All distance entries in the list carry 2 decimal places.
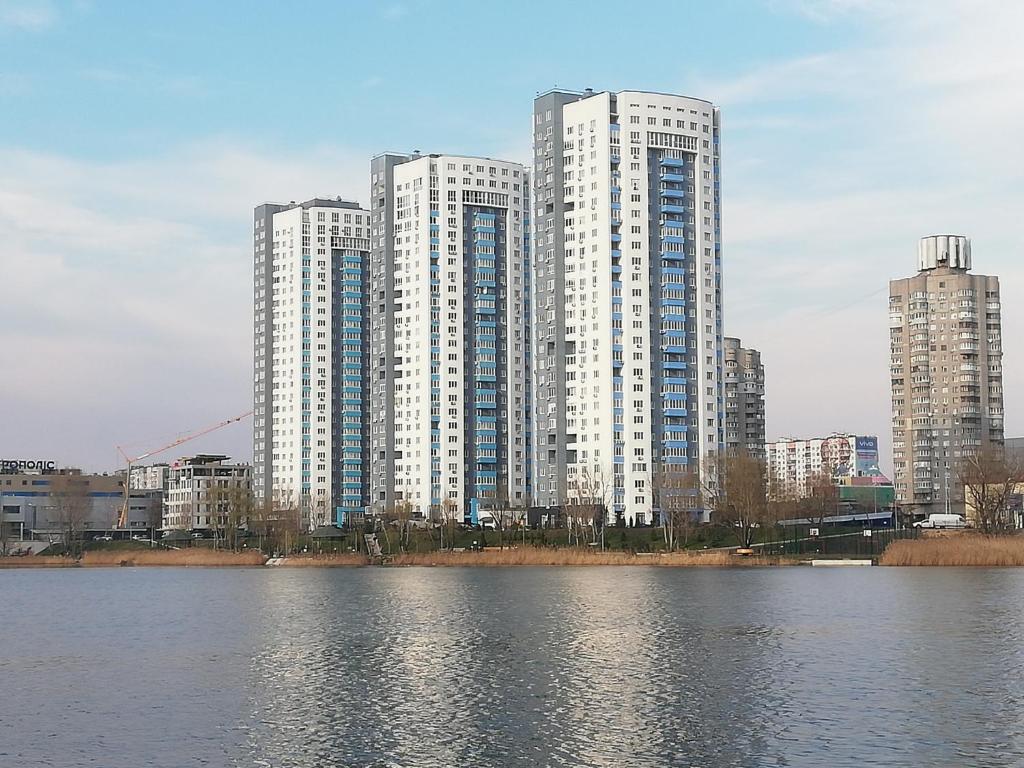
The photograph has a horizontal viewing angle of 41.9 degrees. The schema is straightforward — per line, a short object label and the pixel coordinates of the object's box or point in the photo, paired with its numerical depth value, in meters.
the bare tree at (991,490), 170.25
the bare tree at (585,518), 194.00
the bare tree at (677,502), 185.25
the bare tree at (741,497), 175.50
